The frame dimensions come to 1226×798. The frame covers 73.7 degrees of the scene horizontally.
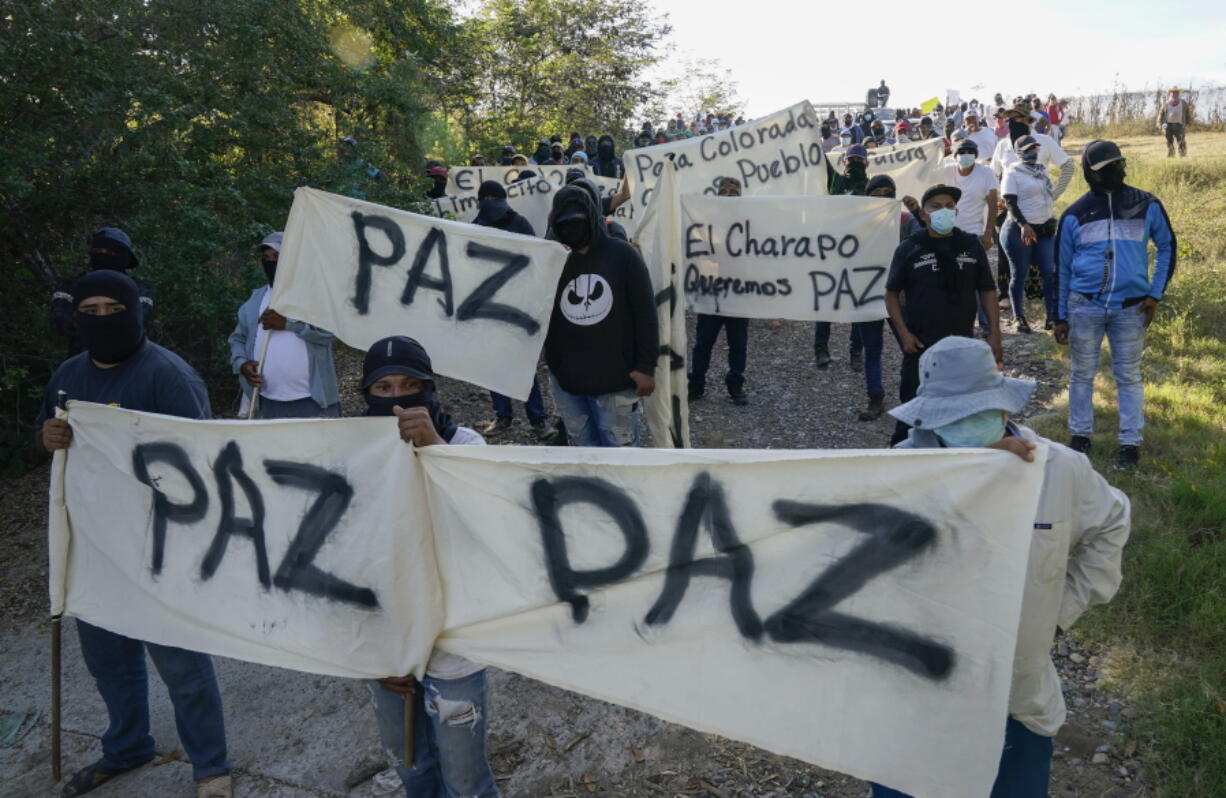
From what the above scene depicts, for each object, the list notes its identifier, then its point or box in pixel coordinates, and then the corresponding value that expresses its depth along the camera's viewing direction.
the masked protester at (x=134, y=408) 3.17
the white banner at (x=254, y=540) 2.64
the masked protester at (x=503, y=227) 6.51
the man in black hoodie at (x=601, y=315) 4.41
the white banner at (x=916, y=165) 11.09
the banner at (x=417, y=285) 4.66
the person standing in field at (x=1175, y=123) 17.72
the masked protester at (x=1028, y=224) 8.08
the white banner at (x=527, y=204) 10.48
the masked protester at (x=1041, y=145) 9.07
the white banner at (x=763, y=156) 8.88
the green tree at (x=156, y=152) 5.97
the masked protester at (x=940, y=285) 5.23
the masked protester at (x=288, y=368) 4.43
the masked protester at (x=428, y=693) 2.50
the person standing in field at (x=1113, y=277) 5.04
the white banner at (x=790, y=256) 6.92
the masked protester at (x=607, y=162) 13.45
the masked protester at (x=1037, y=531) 2.10
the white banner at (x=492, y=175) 11.35
